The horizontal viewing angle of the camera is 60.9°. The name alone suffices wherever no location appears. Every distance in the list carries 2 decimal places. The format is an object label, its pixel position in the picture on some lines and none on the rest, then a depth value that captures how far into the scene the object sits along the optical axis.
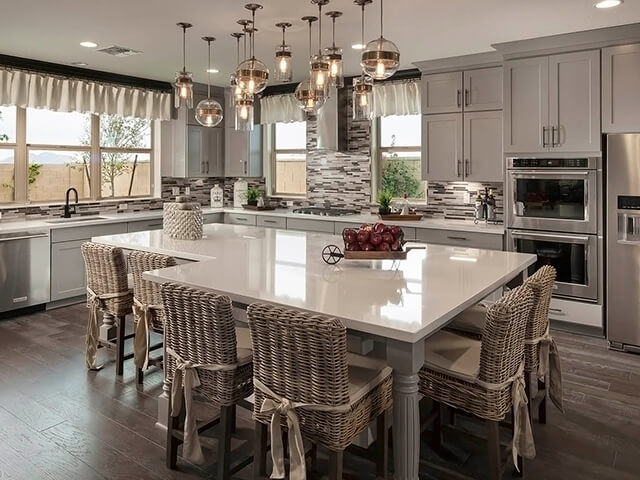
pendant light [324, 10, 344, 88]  3.36
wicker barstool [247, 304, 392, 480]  1.85
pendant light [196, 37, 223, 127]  3.97
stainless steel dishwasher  5.03
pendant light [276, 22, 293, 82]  3.48
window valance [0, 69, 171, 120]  5.36
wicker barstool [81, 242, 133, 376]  3.50
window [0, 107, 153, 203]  5.67
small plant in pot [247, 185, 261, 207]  7.11
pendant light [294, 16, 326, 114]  3.46
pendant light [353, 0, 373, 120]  3.62
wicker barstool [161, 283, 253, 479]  2.19
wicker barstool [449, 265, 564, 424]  2.49
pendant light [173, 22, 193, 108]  3.80
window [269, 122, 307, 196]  7.18
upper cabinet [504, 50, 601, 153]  4.38
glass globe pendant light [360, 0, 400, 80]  2.90
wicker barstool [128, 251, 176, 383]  3.15
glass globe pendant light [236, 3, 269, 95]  3.44
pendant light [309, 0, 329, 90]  3.29
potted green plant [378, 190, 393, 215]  5.95
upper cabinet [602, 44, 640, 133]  4.14
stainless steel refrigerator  4.11
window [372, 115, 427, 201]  6.21
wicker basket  3.93
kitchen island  1.95
